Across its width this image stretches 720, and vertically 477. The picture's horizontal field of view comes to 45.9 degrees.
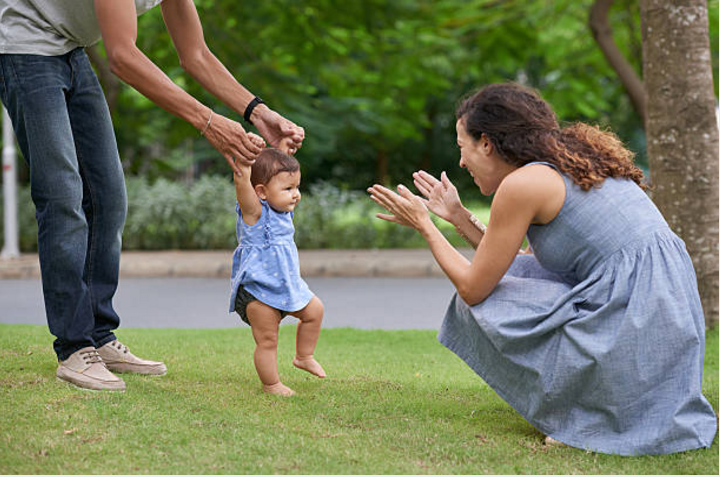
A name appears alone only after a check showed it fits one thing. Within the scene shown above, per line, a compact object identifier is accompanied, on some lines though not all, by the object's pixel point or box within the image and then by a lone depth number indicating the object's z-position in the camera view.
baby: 3.67
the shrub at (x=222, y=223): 13.12
